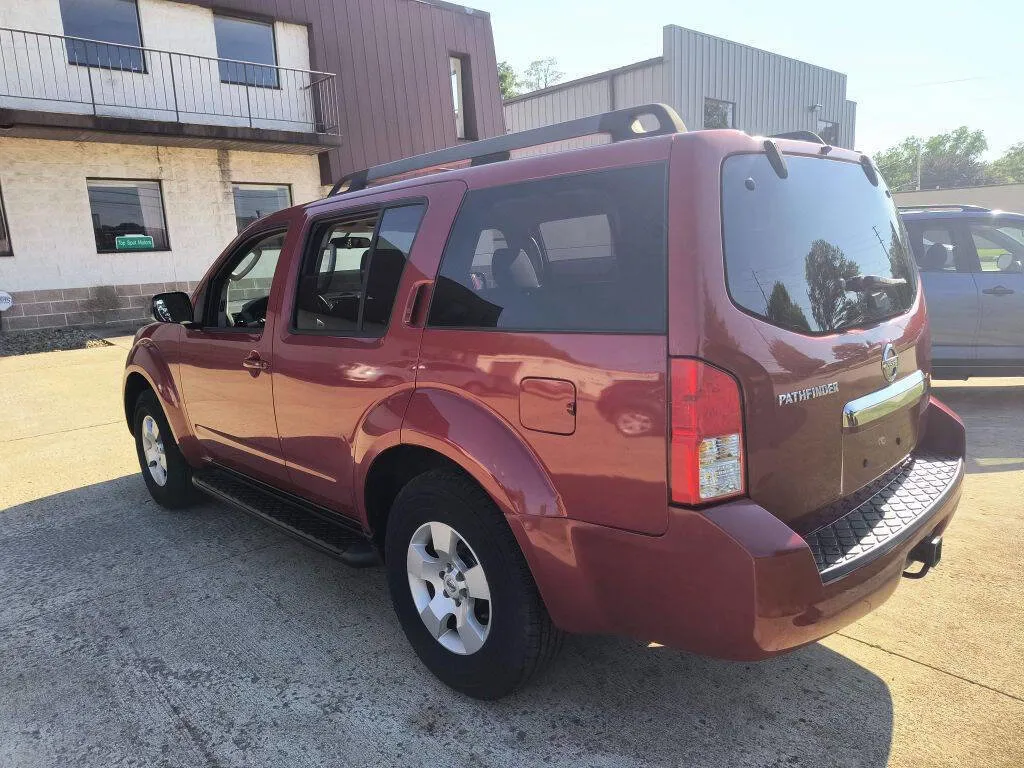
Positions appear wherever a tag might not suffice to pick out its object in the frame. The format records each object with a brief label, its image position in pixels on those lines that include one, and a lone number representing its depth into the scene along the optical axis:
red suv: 1.96
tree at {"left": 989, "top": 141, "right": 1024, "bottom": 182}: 105.38
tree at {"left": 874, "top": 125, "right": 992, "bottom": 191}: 102.81
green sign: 14.11
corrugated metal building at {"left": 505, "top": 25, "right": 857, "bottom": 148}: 18.47
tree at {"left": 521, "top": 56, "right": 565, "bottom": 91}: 66.75
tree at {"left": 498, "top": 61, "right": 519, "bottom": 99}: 50.12
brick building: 12.85
